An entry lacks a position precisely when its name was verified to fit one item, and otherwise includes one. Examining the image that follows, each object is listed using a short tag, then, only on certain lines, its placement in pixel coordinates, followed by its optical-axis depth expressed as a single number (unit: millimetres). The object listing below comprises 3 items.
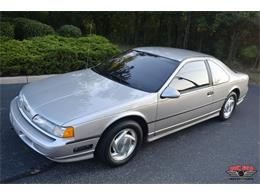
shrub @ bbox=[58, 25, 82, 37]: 7585
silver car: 2327
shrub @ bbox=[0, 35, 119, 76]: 4831
